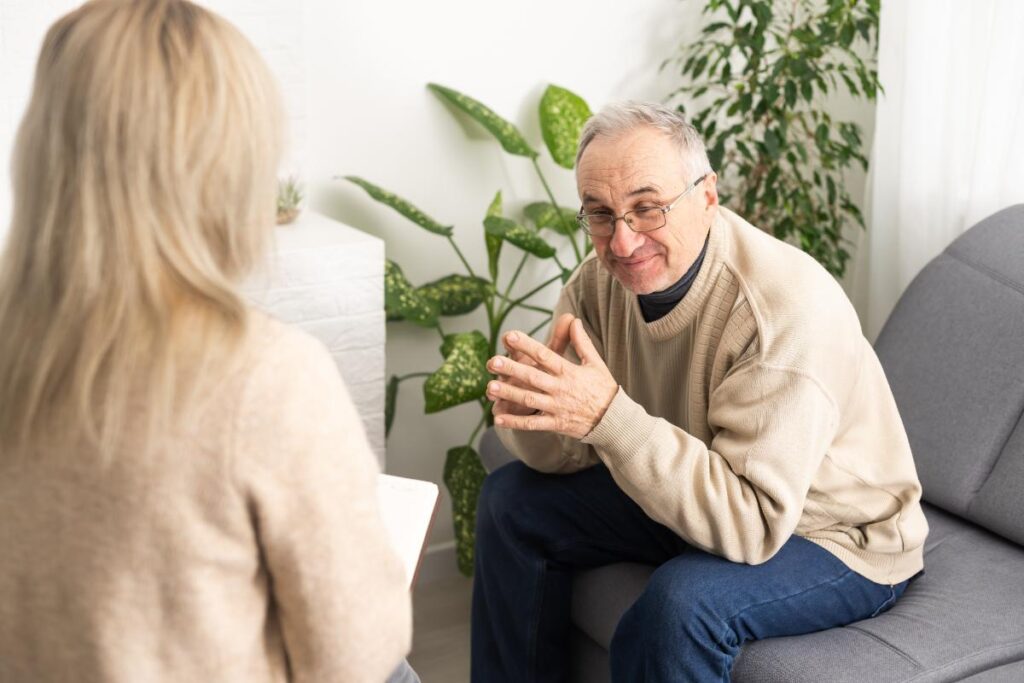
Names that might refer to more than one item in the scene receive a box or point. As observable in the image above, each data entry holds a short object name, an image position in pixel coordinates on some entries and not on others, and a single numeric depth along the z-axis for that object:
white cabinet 2.19
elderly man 1.62
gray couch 1.60
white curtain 2.33
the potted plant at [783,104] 2.61
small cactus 2.31
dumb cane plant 2.34
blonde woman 0.90
